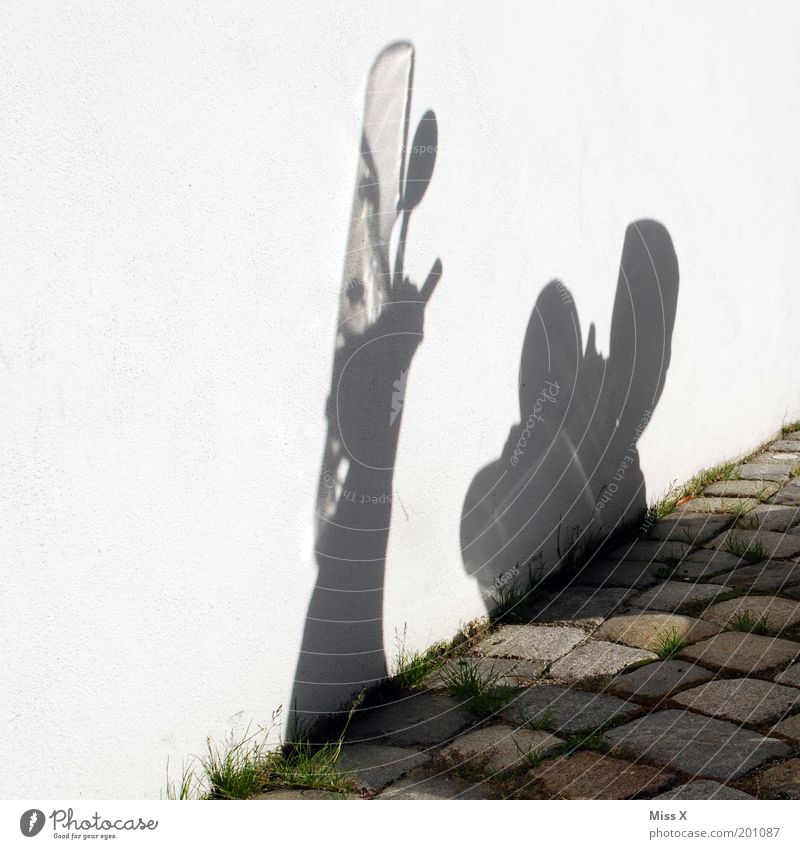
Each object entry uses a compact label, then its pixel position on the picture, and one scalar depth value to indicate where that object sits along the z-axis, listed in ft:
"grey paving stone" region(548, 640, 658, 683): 8.45
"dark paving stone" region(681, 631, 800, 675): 8.23
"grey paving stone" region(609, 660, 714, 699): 7.98
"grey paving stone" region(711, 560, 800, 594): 10.02
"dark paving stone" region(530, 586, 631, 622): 9.89
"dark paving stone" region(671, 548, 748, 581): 10.58
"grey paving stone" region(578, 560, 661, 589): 10.59
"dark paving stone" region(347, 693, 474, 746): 7.67
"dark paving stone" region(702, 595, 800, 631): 9.06
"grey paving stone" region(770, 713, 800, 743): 6.91
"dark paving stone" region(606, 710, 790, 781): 6.64
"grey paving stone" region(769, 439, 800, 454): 16.03
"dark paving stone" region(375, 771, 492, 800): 6.67
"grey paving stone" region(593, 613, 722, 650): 9.02
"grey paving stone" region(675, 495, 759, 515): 12.55
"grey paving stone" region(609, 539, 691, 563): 11.24
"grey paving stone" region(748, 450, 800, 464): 15.06
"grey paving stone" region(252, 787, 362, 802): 6.72
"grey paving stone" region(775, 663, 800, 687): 7.80
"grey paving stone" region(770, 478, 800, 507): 12.78
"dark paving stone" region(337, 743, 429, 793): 6.98
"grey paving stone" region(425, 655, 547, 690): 8.48
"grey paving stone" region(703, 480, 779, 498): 13.27
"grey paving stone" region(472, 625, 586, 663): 9.02
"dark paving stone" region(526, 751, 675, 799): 6.45
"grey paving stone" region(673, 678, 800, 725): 7.34
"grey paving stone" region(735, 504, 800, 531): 11.80
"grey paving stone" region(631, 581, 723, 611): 9.87
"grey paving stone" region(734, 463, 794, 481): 14.15
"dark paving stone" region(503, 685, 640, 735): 7.55
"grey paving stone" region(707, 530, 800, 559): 10.97
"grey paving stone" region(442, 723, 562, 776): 7.07
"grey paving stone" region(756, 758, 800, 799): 6.16
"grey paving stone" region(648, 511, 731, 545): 11.73
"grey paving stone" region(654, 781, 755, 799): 6.21
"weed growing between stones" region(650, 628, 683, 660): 8.66
